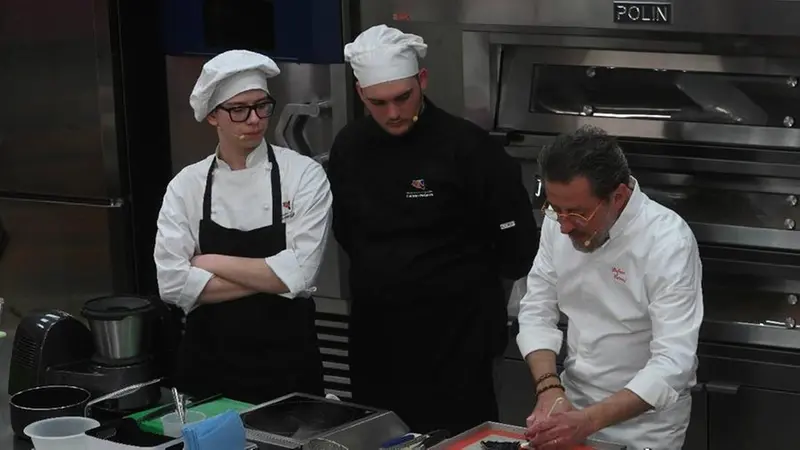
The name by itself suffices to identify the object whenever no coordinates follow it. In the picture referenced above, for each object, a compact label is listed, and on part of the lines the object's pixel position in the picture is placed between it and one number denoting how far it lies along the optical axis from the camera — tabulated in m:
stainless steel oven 6.41
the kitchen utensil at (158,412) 5.01
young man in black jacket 6.10
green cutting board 4.94
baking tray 4.66
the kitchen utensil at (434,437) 4.72
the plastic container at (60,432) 4.66
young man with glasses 5.64
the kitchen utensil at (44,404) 5.02
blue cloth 4.35
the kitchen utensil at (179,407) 4.89
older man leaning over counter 4.79
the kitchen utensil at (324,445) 4.60
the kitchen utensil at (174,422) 4.88
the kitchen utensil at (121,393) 5.10
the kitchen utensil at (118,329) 5.34
